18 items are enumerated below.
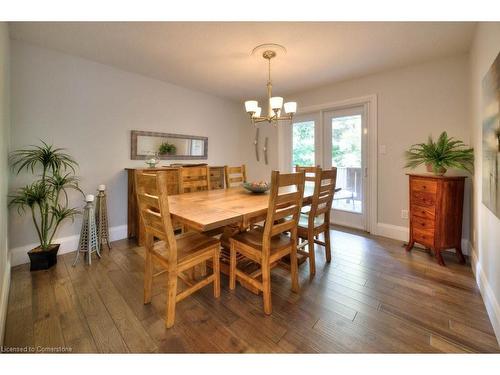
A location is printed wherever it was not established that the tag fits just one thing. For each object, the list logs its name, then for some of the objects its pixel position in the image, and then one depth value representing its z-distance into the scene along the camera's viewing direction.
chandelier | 2.23
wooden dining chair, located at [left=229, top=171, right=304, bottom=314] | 1.53
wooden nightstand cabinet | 2.31
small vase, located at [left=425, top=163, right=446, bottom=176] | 2.34
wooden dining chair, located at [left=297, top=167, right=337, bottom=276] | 2.03
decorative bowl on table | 2.27
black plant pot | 2.21
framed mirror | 3.21
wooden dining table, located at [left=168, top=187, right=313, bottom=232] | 1.38
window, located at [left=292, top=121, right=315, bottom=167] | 3.96
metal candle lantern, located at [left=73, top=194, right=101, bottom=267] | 2.42
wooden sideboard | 2.97
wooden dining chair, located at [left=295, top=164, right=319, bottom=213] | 2.58
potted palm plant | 2.23
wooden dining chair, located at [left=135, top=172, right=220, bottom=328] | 1.41
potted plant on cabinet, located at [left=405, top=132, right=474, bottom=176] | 2.25
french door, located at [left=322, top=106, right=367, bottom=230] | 3.43
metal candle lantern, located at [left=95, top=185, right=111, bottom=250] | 2.71
